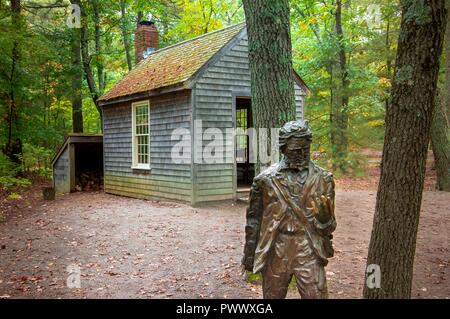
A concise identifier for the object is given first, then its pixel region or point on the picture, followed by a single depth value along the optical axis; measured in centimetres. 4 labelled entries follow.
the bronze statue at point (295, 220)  338
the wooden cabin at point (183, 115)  1209
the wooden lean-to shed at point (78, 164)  1616
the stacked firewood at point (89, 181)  1798
